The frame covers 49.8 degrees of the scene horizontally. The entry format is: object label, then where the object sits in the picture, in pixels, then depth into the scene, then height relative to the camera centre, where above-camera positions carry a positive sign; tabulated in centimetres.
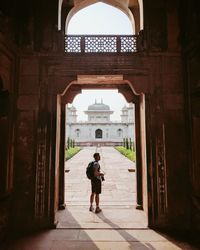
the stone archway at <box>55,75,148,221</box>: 611 +78
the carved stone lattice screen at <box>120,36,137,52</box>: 549 +244
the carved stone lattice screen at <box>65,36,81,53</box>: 543 +240
